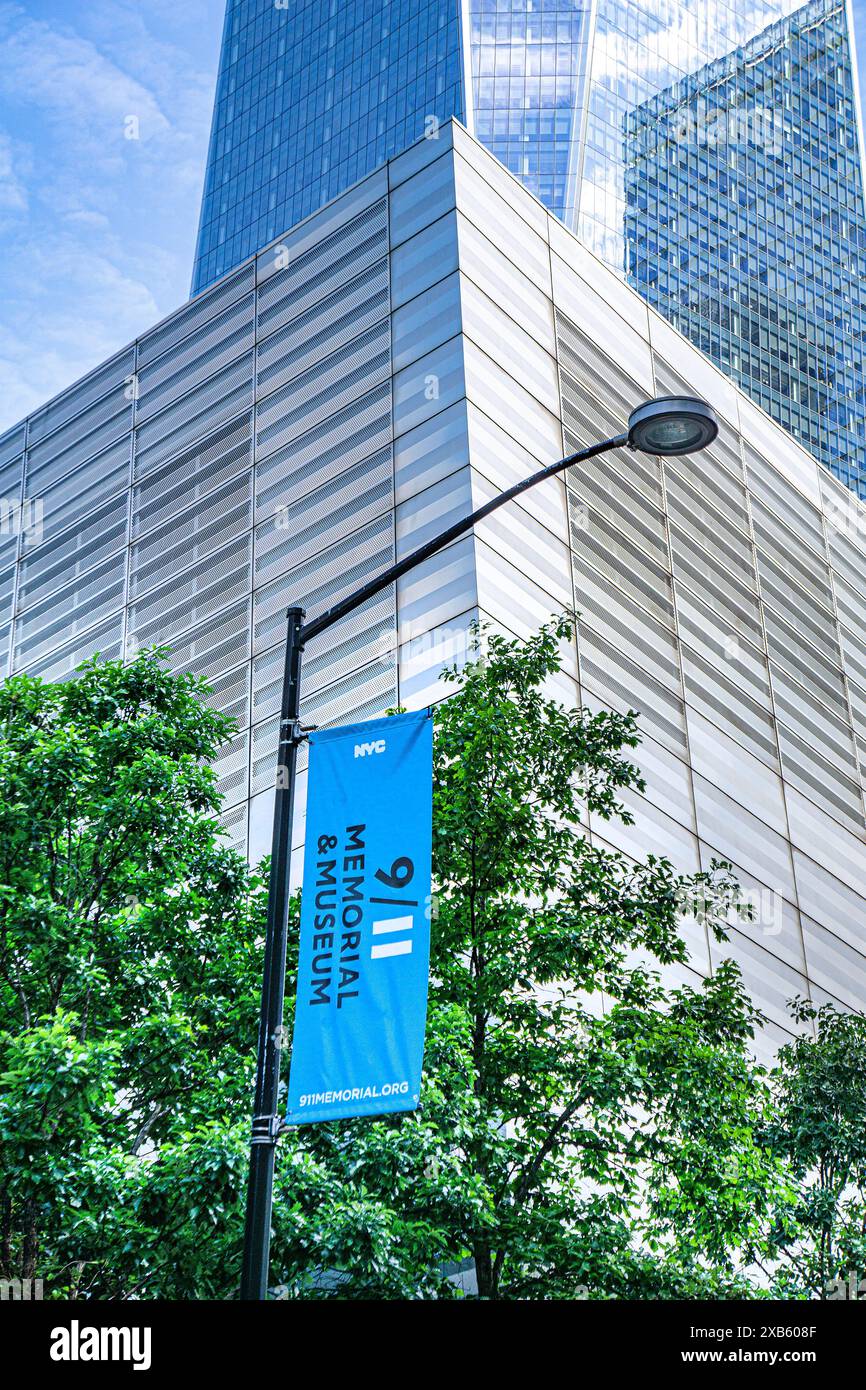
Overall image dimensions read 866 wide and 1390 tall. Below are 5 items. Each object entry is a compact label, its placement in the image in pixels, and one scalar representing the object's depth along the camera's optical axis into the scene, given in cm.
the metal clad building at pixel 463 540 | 3256
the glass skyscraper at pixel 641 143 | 14200
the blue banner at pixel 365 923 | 891
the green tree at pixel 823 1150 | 1984
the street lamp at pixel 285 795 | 901
